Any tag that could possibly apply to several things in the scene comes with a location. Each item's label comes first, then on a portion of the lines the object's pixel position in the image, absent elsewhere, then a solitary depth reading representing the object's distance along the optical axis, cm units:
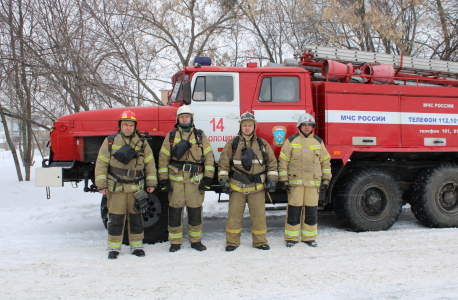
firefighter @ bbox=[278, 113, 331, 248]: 468
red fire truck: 487
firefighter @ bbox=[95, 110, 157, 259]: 423
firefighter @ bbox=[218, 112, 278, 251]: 452
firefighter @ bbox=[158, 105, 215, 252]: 445
